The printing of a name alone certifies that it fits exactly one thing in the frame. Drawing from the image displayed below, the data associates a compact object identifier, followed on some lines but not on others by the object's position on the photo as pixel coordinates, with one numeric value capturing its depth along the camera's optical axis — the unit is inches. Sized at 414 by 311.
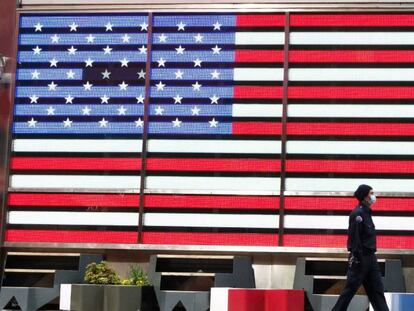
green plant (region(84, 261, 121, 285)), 748.6
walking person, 671.8
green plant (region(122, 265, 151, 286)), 760.2
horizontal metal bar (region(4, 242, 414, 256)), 774.5
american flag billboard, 782.5
